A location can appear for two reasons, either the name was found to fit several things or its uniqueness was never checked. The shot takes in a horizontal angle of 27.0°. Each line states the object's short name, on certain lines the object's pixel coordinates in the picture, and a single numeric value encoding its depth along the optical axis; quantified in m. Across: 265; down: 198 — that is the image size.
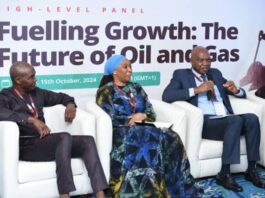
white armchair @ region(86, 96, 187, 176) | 4.55
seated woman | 4.54
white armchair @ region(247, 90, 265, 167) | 5.39
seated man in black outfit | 4.23
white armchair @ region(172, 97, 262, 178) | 5.03
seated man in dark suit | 5.03
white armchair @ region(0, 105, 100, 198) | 4.15
